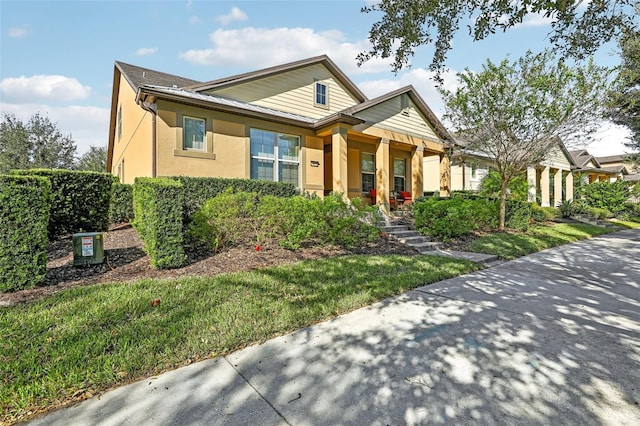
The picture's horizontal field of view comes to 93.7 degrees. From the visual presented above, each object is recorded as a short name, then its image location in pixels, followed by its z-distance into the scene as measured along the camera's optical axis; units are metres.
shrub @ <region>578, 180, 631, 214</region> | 18.67
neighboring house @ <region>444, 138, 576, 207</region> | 17.00
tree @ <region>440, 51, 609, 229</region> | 9.49
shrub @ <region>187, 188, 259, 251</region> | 6.32
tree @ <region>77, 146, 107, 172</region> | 32.78
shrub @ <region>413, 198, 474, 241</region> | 9.00
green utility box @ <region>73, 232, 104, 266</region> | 5.15
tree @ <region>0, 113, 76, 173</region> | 27.14
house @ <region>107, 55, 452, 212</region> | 8.92
